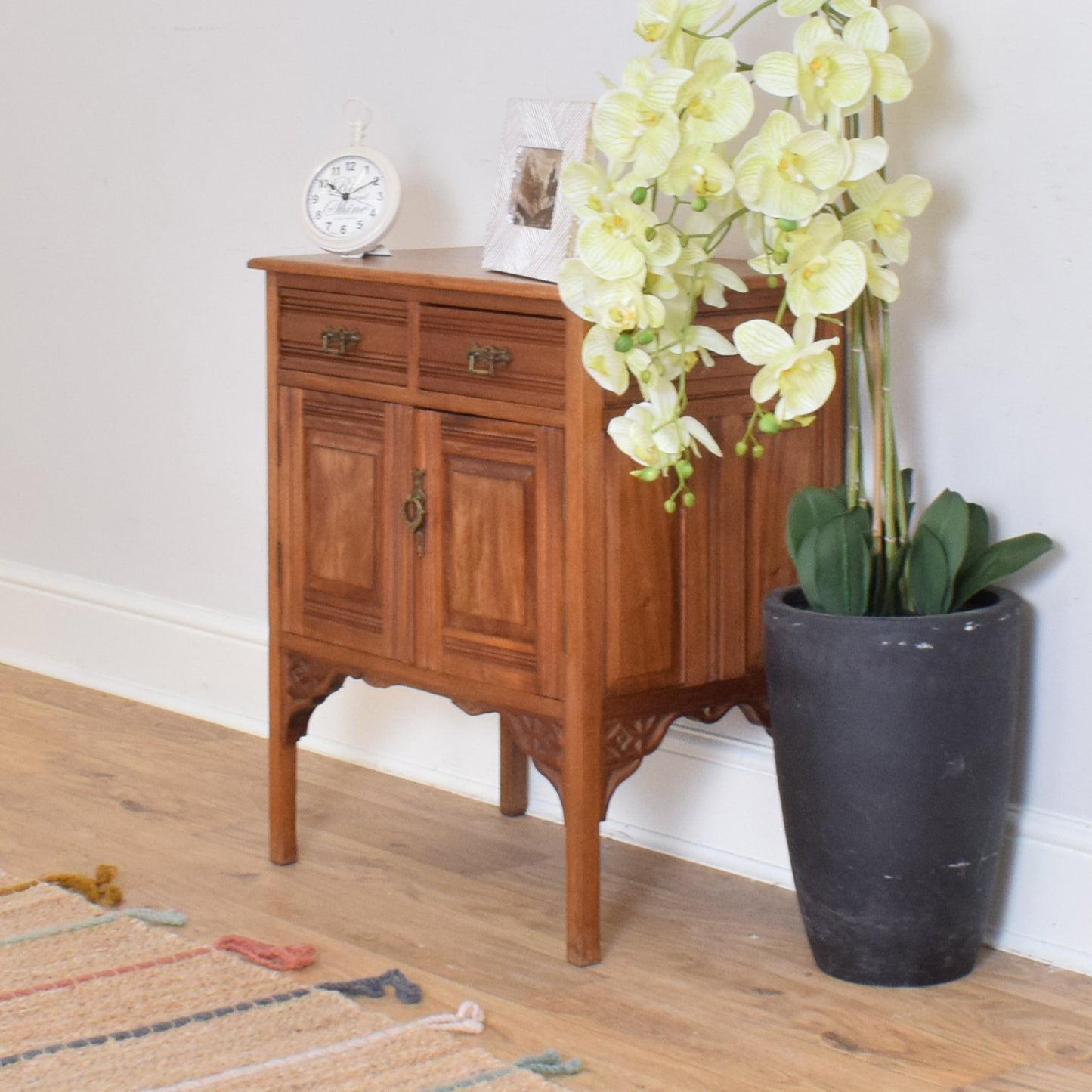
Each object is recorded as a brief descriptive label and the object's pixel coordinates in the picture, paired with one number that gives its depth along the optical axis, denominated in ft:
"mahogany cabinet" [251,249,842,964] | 13.73
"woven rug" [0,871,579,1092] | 12.92
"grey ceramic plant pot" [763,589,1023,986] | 13.34
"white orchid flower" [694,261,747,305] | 13.30
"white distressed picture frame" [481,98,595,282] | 13.97
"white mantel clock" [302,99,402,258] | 15.10
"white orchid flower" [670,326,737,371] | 13.30
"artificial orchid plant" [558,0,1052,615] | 12.95
